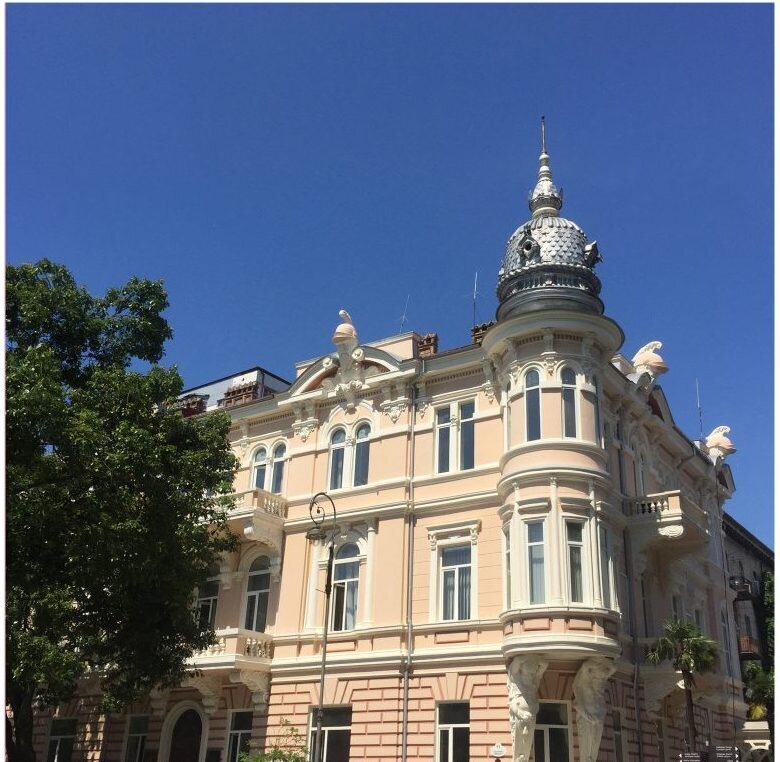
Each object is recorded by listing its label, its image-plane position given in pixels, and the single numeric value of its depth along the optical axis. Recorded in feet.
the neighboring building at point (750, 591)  129.29
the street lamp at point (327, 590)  70.96
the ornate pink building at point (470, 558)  76.89
